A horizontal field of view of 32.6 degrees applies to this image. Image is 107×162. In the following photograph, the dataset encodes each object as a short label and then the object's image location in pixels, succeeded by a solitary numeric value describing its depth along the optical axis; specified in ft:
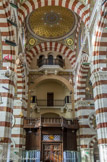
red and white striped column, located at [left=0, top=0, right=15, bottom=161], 27.61
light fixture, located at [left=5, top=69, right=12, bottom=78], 29.95
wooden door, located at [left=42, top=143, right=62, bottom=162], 42.75
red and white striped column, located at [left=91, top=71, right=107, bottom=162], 26.82
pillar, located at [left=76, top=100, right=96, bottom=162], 43.24
